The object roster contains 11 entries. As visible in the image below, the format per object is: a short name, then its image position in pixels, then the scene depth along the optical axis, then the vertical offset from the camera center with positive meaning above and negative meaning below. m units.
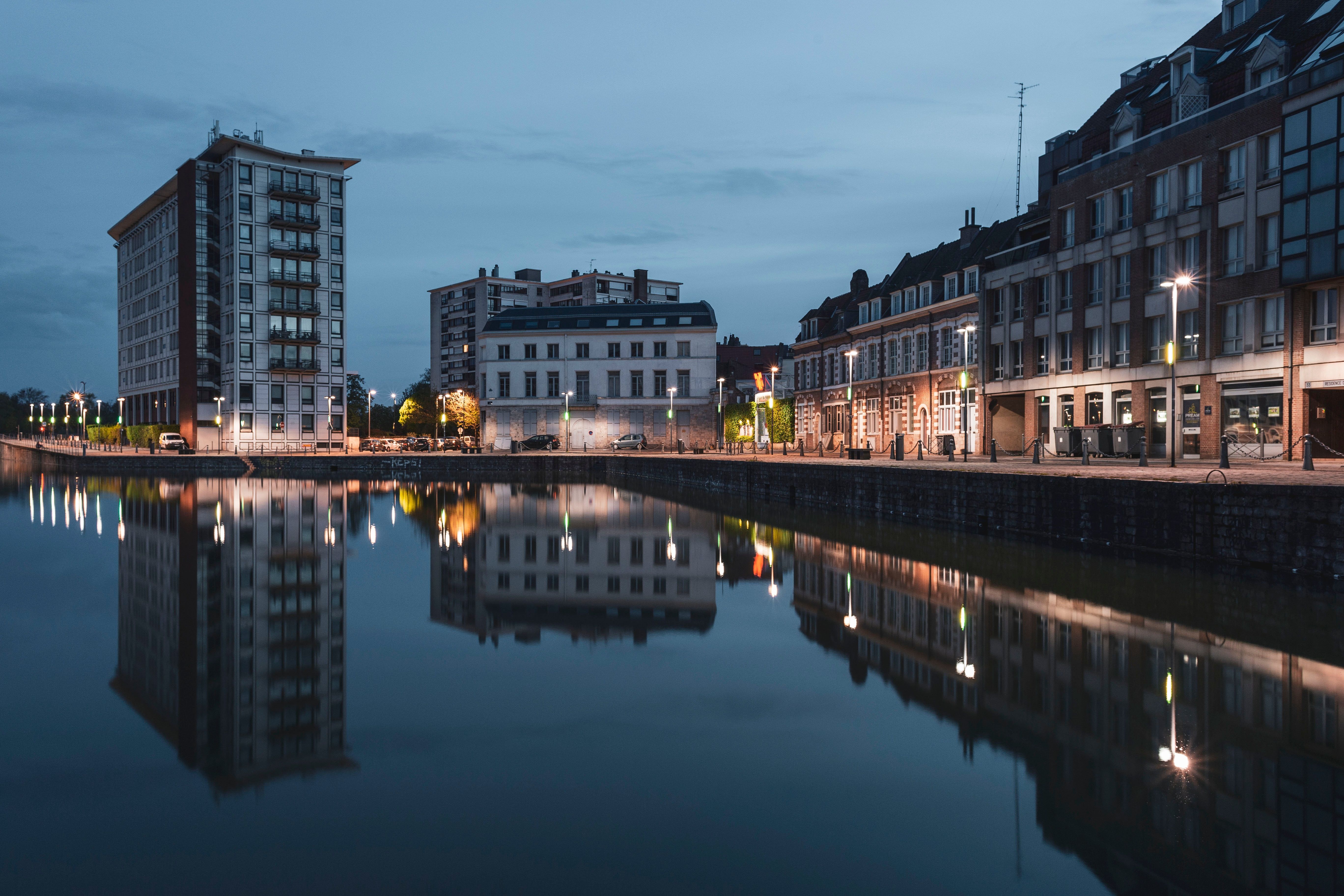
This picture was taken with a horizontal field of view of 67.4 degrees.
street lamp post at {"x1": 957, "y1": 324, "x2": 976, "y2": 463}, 38.62 +2.06
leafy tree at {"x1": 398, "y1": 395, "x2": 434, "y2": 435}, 107.31 +2.45
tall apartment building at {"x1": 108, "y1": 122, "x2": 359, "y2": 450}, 74.94 +11.27
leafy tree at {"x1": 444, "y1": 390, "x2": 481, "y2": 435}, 97.31 +2.81
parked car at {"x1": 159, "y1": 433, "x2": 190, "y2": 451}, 74.19 -0.12
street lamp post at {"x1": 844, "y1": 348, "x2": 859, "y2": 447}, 49.75 +2.43
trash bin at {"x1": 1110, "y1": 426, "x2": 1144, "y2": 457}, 36.00 +0.02
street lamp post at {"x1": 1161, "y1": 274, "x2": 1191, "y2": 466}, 26.28 +2.16
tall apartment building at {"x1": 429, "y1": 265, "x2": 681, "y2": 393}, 127.38 +18.52
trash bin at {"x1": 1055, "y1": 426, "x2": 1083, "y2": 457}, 38.12 -0.04
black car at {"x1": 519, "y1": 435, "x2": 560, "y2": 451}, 77.88 -0.19
